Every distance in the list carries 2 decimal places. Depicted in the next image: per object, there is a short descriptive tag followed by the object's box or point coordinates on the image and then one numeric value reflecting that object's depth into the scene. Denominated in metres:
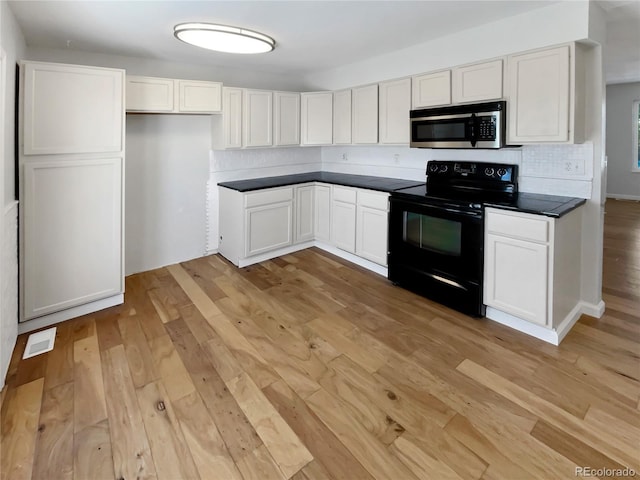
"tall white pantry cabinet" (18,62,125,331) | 2.57
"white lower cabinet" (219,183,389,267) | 3.88
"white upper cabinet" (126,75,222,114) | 3.46
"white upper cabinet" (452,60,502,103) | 2.84
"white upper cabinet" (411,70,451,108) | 3.20
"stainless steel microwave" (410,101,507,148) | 2.83
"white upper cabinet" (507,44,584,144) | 2.48
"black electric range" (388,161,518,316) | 2.88
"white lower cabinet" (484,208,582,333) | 2.47
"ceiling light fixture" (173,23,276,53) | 2.86
